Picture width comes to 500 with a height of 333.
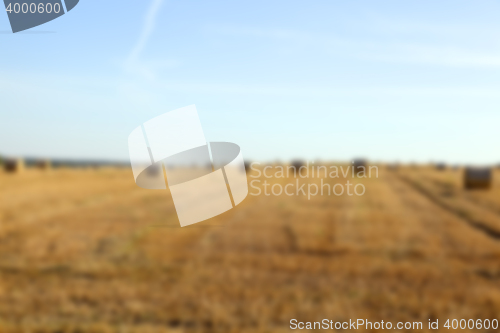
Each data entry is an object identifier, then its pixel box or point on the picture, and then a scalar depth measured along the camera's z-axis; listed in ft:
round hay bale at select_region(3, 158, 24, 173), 146.72
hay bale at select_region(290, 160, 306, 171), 172.59
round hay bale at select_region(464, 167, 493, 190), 105.91
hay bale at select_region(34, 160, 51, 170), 177.38
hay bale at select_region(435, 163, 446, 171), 255.25
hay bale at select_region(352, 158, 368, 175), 182.77
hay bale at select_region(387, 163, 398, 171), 272.06
